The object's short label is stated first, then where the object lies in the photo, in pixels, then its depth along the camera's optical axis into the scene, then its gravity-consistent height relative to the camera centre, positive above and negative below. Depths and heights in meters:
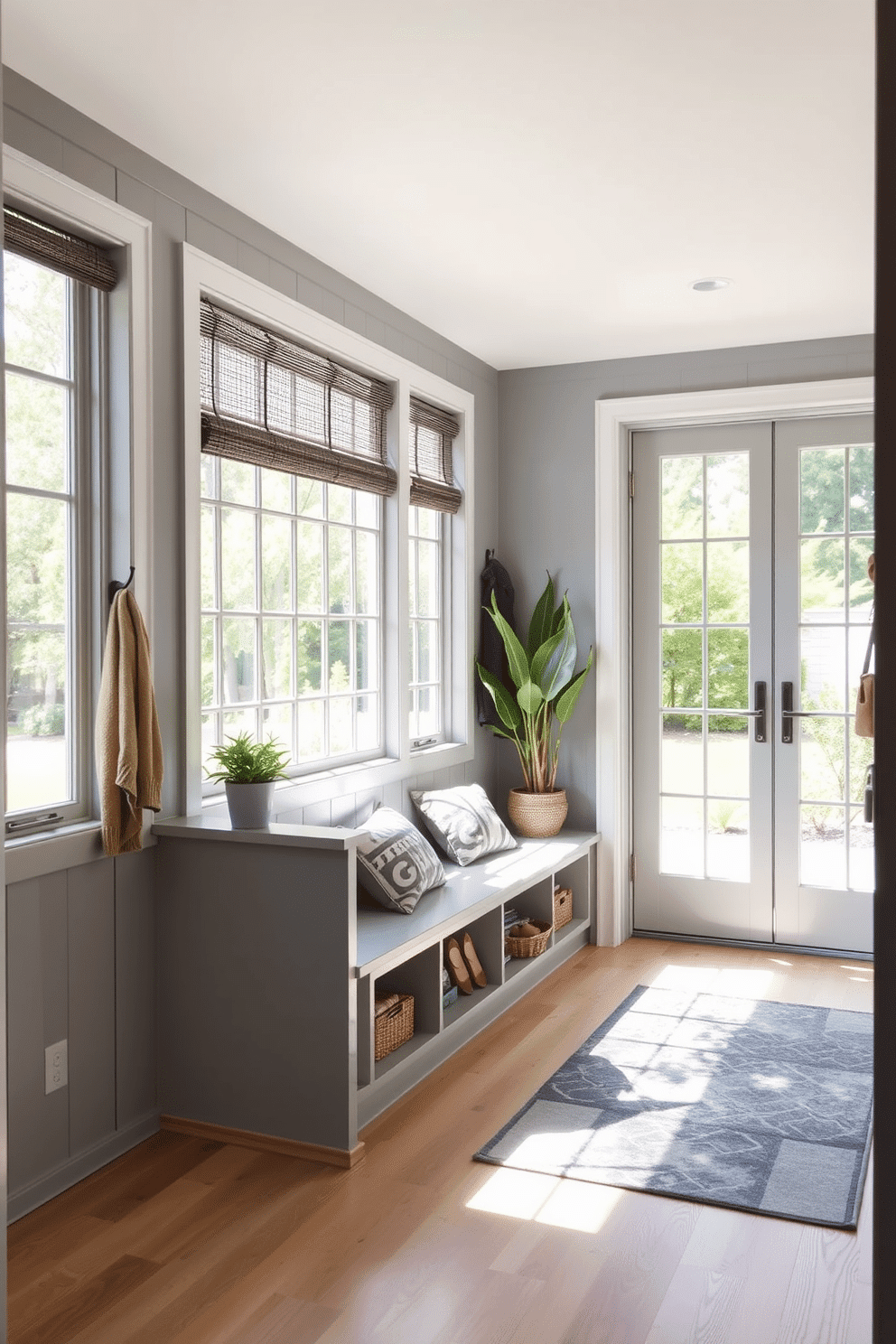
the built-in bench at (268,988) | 2.80 -0.88
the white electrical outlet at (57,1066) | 2.58 -0.98
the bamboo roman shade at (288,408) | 3.21 +0.82
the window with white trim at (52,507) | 2.59 +0.37
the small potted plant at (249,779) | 2.93 -0.34
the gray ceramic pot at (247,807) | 2.92 -0.41
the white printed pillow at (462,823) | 4.24 -0.67
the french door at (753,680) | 4.70 -0.11
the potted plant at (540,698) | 4.75 -0.19
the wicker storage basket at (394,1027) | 3.18 -1.12
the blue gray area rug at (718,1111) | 2.70 -1.31
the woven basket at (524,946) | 4.25 -1.14
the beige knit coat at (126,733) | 2.66 -0.19
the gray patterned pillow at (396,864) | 3.53 -0.70
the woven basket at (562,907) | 4.60 -1.08
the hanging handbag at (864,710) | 2.34 -0.13
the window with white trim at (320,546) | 3.24 +0.39
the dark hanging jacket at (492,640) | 4.95 +0.07
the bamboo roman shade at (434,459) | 4.46 +0.83
